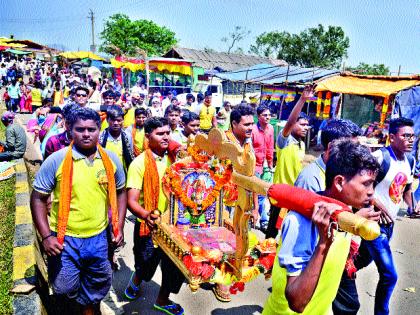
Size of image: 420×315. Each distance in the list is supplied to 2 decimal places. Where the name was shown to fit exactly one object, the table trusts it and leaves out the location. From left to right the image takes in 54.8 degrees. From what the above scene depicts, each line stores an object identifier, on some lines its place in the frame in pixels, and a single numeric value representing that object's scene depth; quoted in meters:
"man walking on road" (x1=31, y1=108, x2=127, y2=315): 3.00
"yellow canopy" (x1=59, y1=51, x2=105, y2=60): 28.56
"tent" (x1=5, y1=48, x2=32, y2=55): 28.02
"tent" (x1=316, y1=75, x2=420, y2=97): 10.45
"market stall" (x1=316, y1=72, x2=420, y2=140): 10.60
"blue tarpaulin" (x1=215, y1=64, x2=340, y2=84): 13.47
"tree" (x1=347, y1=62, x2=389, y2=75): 25.70
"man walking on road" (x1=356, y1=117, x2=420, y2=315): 3.27
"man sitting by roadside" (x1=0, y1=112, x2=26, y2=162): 8.13
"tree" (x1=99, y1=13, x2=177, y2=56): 43.94
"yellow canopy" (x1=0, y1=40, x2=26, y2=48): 25.05
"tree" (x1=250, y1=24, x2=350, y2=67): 33.59
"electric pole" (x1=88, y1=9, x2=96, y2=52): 49.29
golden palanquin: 3.00
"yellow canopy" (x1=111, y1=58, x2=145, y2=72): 21.78
